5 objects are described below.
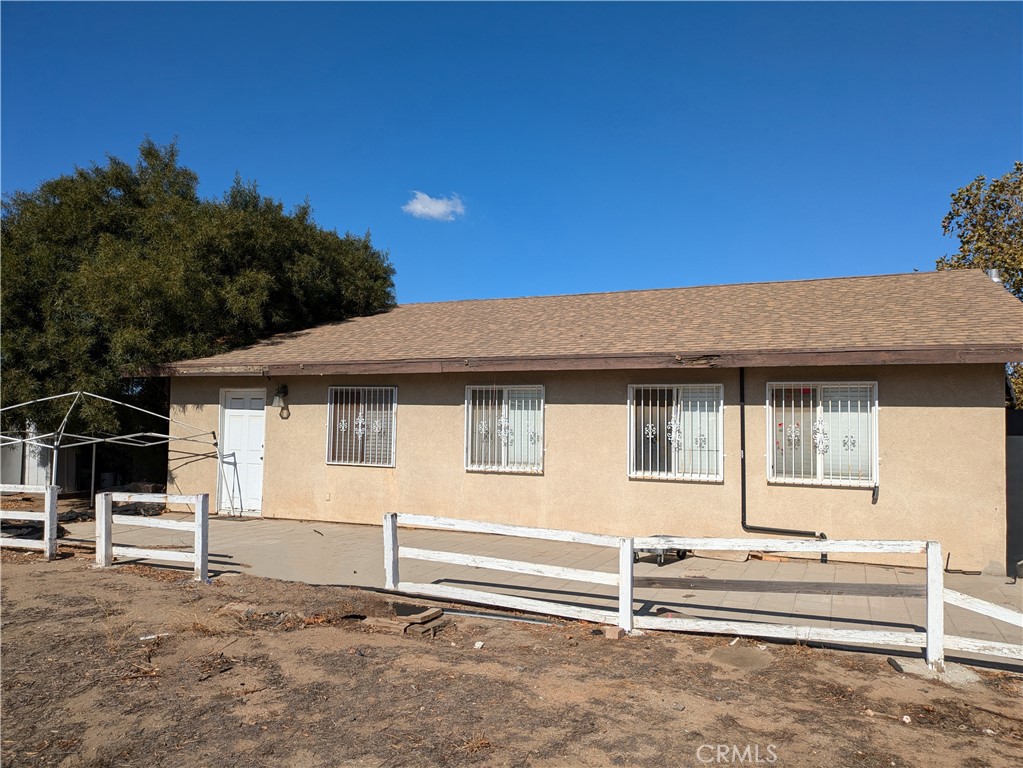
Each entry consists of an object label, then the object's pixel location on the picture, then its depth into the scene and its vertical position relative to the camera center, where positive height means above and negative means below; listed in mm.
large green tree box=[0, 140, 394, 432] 14562 +2966
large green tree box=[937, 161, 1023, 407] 21000 +6218
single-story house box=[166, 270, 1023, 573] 9250 +190
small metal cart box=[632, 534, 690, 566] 9577 -1660
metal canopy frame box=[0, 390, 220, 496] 12398 -347
